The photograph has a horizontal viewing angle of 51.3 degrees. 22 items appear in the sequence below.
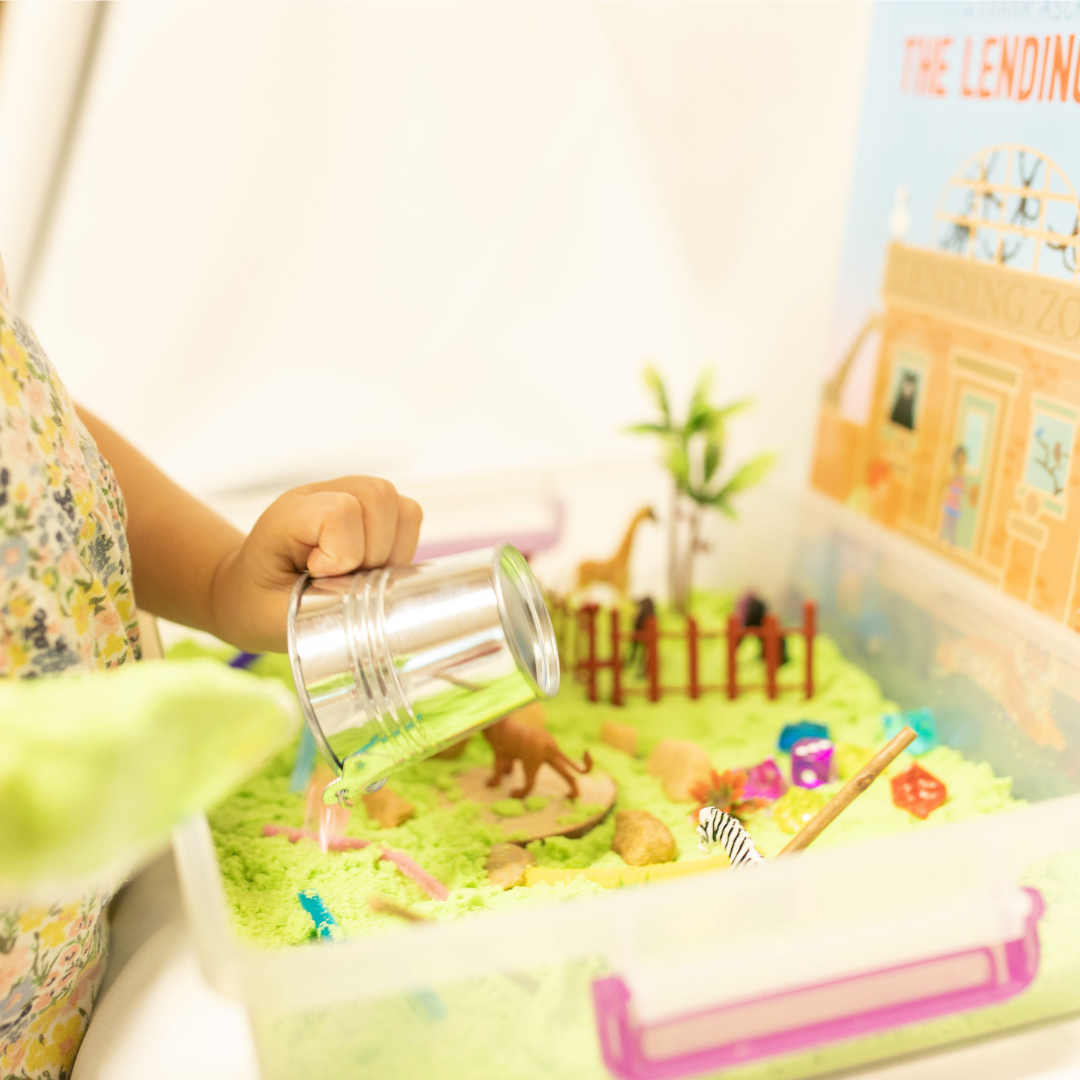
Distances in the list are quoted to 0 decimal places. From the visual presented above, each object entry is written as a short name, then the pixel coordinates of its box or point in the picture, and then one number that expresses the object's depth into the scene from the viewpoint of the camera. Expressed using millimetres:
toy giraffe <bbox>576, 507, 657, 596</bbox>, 858
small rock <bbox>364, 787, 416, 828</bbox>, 589
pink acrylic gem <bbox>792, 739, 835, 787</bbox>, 651
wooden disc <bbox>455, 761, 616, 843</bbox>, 590
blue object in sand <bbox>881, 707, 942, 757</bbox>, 689
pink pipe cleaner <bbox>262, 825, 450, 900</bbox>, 522
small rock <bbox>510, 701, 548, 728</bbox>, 702
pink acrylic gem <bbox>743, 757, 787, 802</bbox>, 637
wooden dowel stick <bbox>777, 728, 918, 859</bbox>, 483
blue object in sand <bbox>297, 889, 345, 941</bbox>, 485
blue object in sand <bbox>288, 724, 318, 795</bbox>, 626
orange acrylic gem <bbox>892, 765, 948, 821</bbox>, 599
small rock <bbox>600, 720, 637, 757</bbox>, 699
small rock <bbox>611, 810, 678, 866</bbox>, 557
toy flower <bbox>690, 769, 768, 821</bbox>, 609
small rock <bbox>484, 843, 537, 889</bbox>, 531
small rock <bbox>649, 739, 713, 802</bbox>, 630
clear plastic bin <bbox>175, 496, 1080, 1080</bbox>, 372
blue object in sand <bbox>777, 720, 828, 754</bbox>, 677
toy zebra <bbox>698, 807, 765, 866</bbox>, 509
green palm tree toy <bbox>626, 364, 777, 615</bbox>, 844
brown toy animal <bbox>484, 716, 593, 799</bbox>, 617
